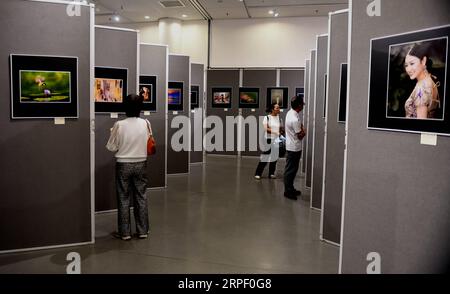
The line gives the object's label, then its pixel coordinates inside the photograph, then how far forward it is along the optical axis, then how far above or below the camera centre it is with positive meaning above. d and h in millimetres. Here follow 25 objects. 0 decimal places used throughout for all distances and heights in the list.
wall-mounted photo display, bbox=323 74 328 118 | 5924 +486
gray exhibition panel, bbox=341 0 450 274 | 2496 -435
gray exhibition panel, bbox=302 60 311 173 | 8719 +830
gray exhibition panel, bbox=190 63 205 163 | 10086 +9
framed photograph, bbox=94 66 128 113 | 5641 +448
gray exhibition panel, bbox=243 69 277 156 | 12117 +1104
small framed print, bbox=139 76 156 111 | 7129 +531
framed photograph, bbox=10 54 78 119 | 4133 +337
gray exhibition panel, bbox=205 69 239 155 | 12328 +713
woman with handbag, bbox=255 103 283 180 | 8211 -116
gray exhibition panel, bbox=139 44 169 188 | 7156 +133
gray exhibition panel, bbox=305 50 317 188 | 7472 -54
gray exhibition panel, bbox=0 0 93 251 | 4113 -409
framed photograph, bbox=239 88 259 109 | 12180 +717
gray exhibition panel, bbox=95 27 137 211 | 5648 +425
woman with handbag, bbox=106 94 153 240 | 4512 -551
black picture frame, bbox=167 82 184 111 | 8555 +525
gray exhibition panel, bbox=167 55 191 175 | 8508 +136
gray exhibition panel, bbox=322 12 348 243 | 4496 -243
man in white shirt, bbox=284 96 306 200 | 6531 -292
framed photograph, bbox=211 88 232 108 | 12367 +743
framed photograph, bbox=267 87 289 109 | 11992 +785
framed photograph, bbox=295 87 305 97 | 11852 +945
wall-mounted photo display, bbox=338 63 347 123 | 4426 +329
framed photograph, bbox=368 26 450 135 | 2406 +286
